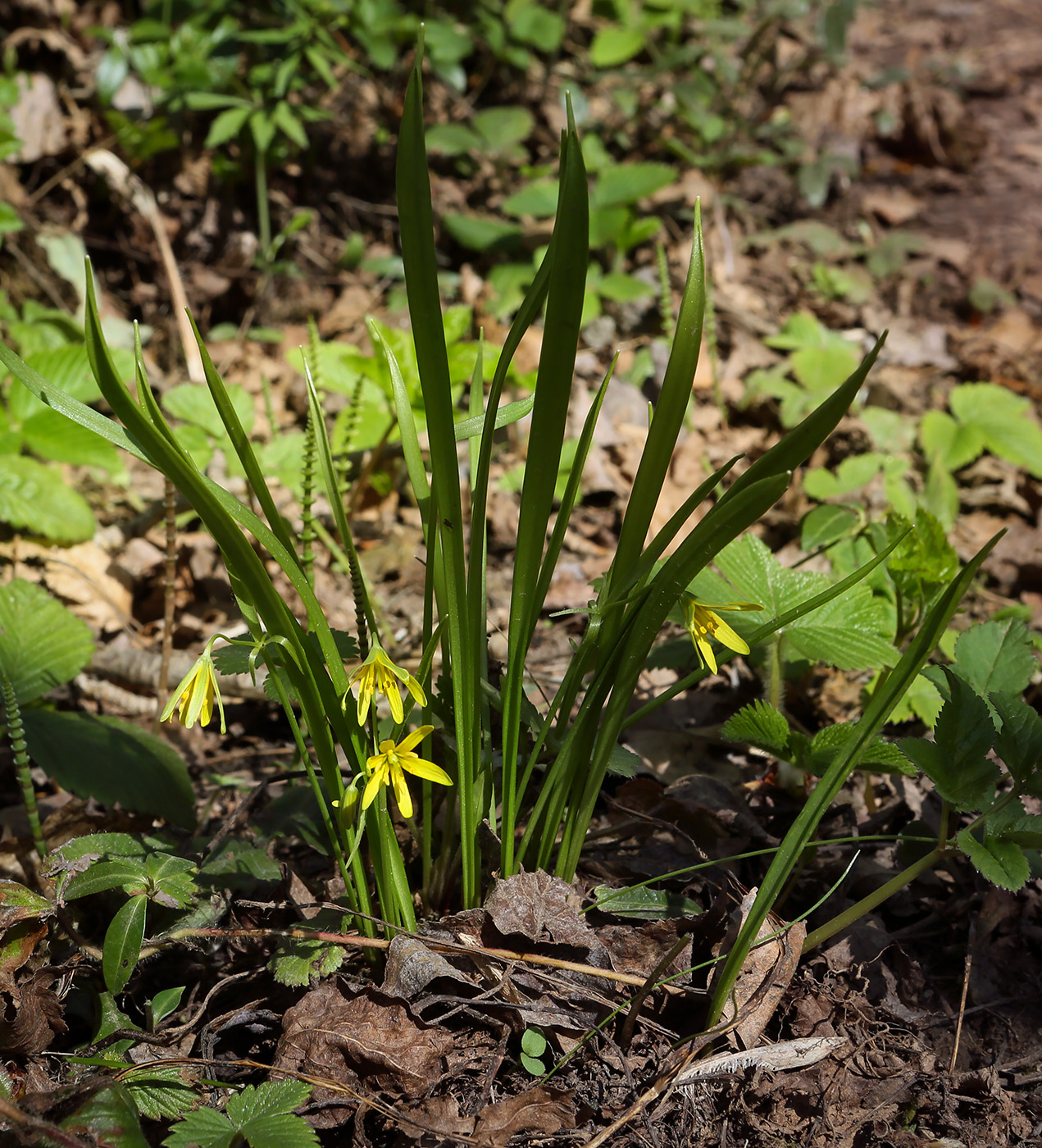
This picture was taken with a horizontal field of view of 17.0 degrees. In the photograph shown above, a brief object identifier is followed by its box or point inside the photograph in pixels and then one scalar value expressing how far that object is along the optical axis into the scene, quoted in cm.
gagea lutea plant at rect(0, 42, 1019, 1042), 85
